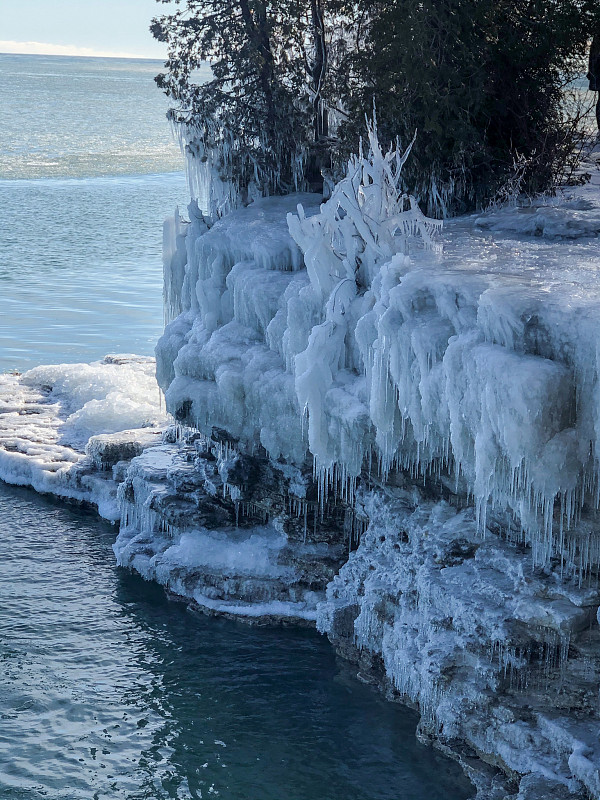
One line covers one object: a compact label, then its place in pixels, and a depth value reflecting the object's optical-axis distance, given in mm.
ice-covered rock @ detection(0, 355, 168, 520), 21109
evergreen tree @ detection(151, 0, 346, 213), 20078
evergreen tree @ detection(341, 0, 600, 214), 16922
